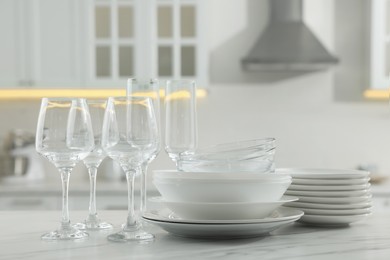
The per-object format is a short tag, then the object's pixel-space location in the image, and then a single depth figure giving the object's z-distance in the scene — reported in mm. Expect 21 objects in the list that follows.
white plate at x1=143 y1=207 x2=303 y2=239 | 1346
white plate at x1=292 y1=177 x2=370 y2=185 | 1490
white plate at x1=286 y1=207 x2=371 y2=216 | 1497
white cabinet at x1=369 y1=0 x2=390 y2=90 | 3323
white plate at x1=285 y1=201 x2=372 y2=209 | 1496
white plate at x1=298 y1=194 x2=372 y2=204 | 1493
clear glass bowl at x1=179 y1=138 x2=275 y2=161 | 1421
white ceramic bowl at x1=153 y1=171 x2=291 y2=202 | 1364
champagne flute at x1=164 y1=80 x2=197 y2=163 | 1447
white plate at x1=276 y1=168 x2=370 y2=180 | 1489
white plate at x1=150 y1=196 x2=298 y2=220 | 1365
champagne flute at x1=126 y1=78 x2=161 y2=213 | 1380
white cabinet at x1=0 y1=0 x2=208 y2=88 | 3317
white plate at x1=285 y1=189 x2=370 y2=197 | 1489
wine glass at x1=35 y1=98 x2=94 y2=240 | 1362
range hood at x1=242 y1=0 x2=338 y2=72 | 3358
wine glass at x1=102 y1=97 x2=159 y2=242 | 1338
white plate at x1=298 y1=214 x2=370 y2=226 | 1497
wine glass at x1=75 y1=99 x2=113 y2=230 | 1450
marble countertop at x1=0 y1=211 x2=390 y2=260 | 1260
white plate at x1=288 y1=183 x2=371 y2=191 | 1489
